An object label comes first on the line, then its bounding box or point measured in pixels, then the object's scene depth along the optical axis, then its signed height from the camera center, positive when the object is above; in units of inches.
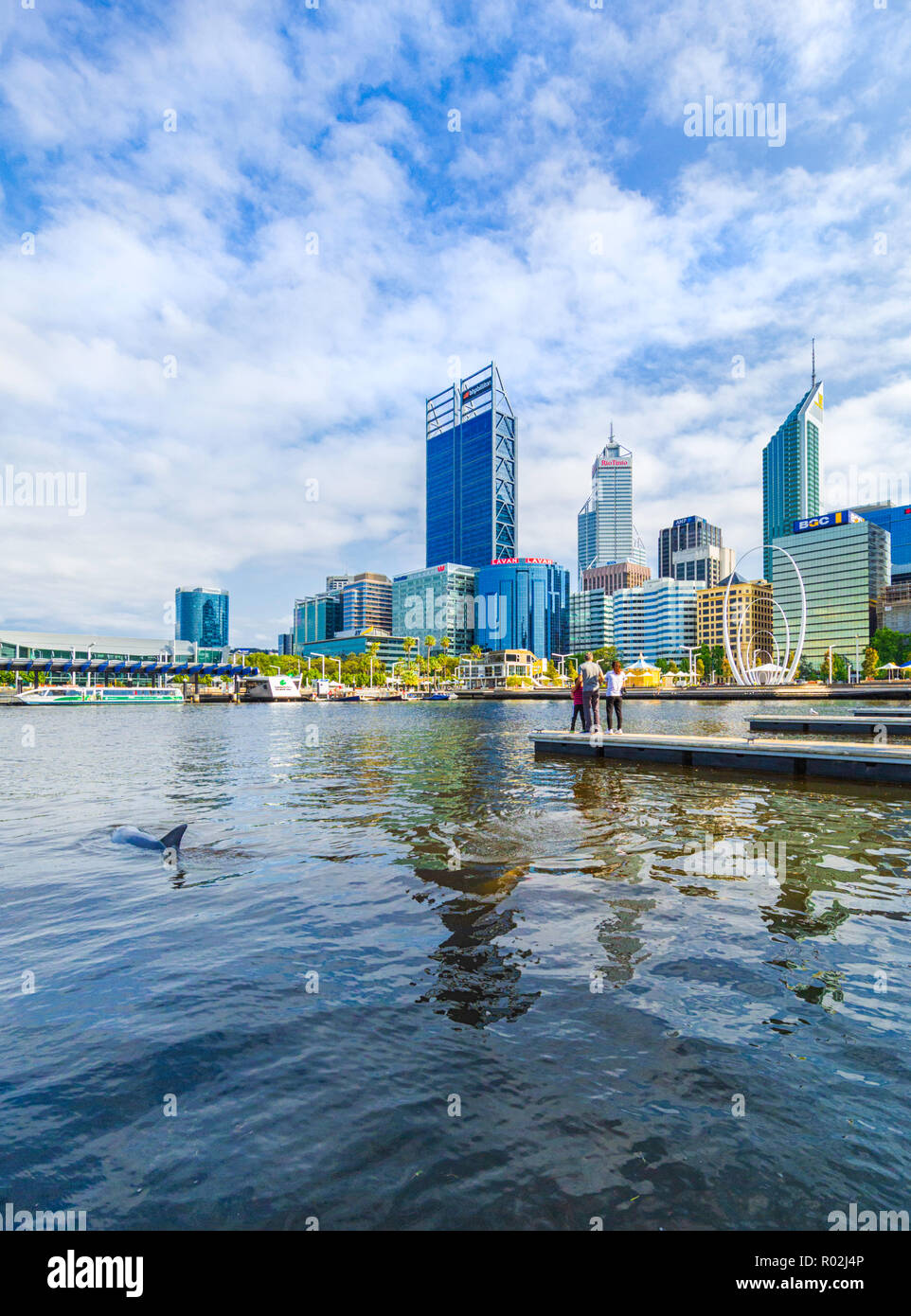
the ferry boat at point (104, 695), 4697.3 -247.2
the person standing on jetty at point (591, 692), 1060.5 -54.2
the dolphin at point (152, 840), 497.7 -148.6
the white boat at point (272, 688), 5846.5 -238.1
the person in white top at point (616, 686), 1128.2 -44.8
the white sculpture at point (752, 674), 5634.8 -118.8
